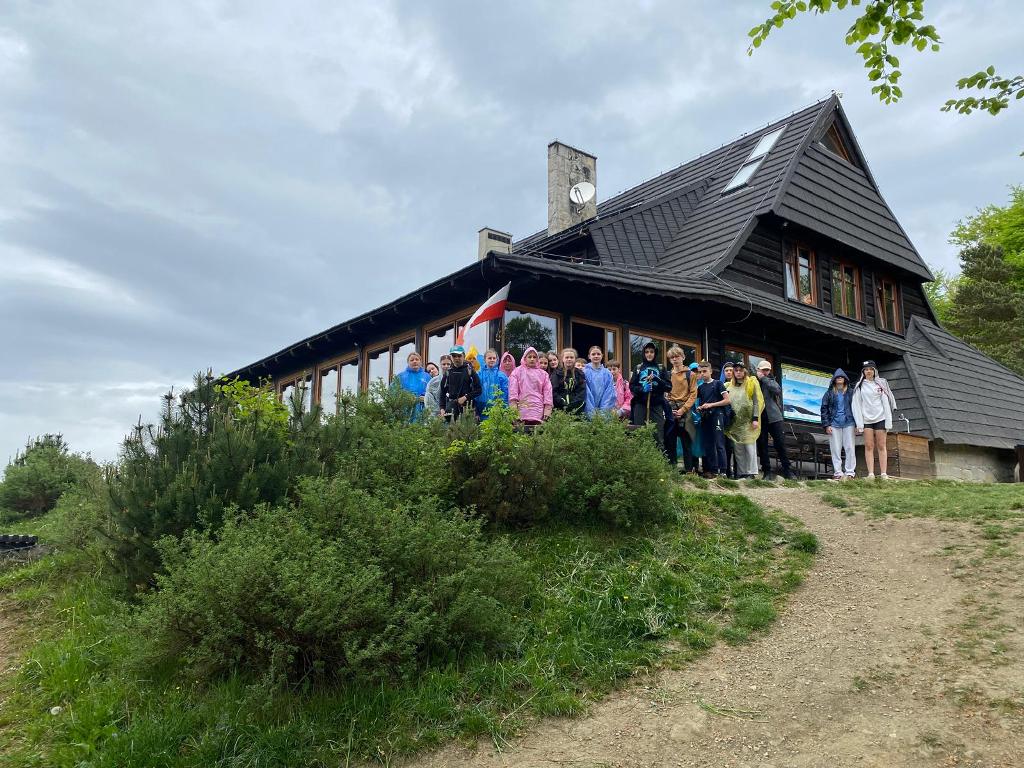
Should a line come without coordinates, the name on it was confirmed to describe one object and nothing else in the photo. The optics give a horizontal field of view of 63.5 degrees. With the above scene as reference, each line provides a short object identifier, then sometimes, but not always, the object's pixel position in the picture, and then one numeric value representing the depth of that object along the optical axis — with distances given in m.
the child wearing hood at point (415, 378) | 11.63
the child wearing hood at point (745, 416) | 11.01
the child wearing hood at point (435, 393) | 10.86
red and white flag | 13.07
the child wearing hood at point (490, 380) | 10.59
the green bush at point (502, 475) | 7.54
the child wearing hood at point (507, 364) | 11.77
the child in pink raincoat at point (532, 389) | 9.80
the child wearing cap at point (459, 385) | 10.41
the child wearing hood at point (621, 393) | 11.06
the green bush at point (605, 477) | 7.68
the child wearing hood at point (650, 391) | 10.45
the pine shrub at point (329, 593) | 4.96
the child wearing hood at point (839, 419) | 12.07
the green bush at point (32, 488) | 14.86
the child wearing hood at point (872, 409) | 12.03
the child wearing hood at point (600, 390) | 10.48
